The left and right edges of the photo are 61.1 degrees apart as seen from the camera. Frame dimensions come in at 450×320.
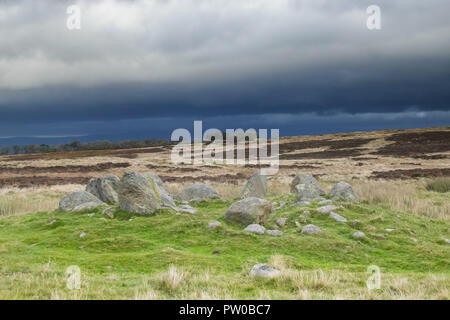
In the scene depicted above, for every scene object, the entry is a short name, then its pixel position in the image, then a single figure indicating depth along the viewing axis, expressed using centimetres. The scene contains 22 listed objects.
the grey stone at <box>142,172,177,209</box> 1728
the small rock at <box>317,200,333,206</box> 1755
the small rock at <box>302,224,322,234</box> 1341
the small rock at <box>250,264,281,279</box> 773
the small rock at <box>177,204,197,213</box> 1689
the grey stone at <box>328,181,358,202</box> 1964
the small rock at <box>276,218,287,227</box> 1468
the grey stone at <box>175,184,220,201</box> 2213
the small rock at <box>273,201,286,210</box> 1777
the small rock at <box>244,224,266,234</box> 1355
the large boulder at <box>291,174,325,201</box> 1969
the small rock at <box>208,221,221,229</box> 1362
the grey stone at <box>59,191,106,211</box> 1770
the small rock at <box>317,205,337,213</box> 1608
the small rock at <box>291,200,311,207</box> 1733
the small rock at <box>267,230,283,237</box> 1335
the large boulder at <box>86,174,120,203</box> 2011
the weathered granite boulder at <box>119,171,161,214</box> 1598
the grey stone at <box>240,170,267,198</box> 2315
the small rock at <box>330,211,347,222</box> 1512
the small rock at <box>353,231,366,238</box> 1326
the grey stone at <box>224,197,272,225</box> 1445
